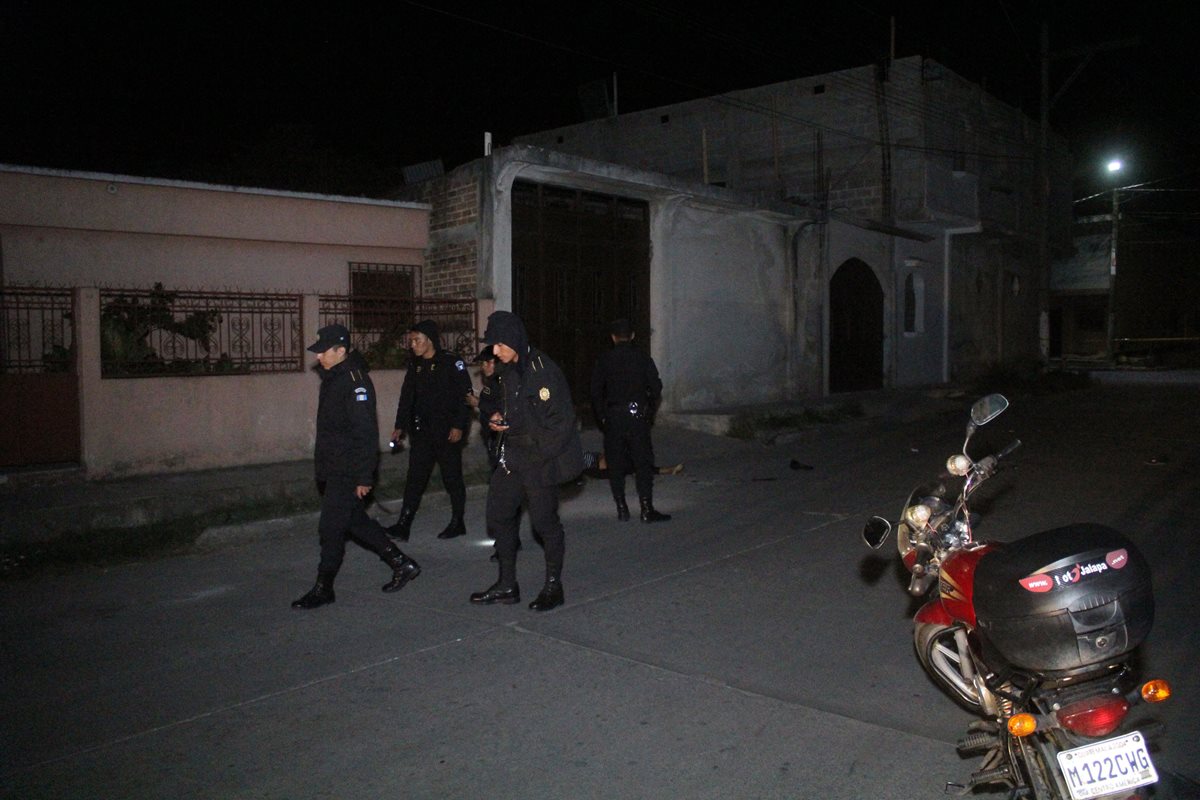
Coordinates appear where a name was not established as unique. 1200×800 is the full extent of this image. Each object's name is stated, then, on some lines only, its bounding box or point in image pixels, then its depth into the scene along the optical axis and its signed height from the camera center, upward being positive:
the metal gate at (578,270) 14.60 +1.24
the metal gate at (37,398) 9.88 -0.43
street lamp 40.91 +2.88
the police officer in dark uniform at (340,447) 6.28 -0.60
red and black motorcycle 3.07 -1.03
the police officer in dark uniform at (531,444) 6.11 -0.58
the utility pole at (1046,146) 25.55 +5.19
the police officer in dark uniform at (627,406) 9.05 -0.51
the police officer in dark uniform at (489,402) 6.57 -0.40
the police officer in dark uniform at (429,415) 8.40 -0.53
